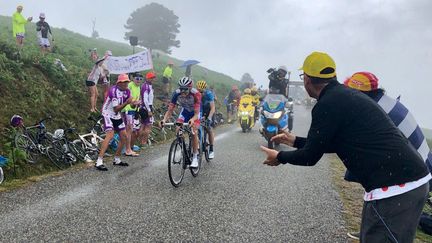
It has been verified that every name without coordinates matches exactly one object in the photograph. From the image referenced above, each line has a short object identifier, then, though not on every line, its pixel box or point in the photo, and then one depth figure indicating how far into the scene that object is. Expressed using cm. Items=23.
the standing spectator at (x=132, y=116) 1030
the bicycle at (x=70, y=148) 890
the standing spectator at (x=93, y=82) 1216
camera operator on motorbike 1435
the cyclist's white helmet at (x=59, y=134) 892
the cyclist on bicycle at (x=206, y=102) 930
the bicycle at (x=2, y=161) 712
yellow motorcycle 1741
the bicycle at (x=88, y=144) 959
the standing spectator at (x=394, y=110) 426
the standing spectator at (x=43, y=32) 1622
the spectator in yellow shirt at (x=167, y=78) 2191
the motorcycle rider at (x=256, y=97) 1811
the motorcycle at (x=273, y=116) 1278
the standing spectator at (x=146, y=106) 1137
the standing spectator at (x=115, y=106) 888
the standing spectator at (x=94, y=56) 2020
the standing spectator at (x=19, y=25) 1606
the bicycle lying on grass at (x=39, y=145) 806
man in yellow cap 270
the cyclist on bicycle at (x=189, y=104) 816
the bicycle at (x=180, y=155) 734
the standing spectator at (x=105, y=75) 1381
